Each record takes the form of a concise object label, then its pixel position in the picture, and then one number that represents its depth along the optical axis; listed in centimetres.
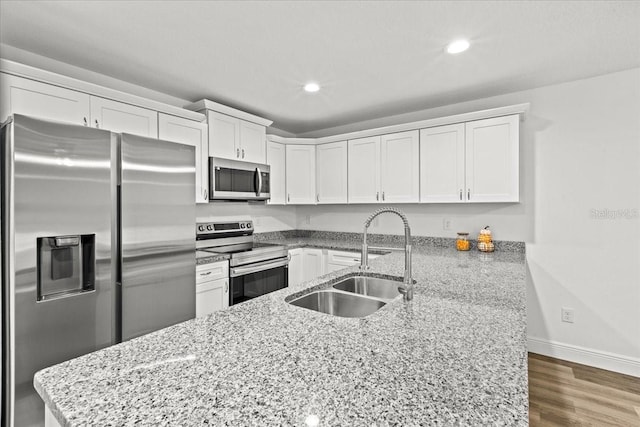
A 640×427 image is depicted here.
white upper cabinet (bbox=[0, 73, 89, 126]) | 183
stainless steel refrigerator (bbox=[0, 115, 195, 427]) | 148
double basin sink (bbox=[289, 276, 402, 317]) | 149
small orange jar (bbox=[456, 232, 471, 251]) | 296
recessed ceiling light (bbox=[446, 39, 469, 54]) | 202
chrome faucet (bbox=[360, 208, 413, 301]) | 136
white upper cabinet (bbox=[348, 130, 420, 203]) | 327
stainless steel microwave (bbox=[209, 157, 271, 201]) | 296
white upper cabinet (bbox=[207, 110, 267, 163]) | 300
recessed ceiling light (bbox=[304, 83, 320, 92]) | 271
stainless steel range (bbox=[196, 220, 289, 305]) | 284
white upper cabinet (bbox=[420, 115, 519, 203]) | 274
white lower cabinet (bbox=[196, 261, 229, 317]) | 251
